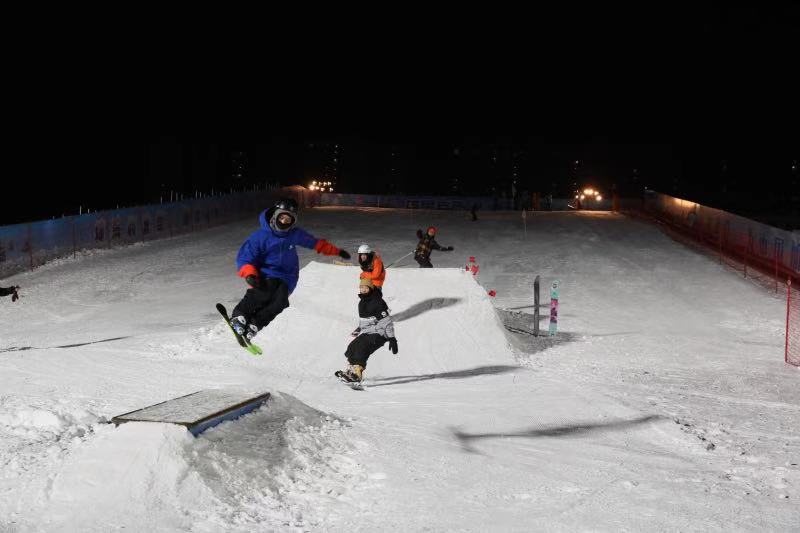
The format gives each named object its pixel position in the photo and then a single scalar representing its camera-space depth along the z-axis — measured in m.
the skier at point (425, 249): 22.70
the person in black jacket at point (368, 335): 11.91
